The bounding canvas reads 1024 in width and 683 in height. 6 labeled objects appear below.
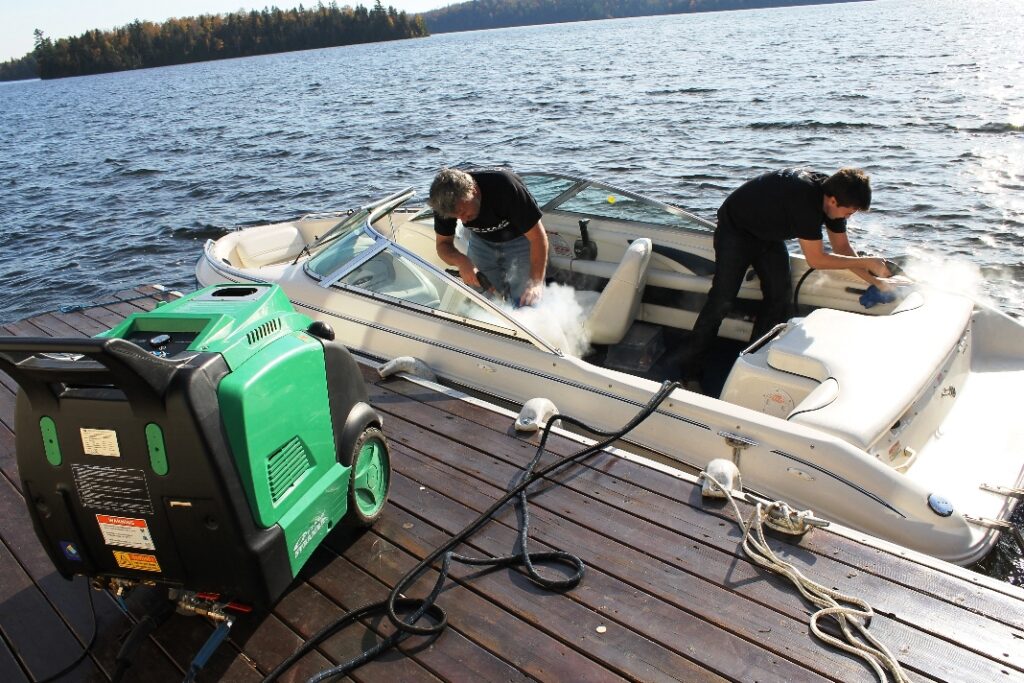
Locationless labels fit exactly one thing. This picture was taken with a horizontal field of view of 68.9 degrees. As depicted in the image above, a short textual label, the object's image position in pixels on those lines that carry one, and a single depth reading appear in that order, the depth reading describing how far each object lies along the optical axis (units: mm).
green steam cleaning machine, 2246
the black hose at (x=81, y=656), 2703
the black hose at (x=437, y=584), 2662
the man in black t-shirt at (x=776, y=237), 4520
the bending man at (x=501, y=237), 5012
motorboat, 3613
